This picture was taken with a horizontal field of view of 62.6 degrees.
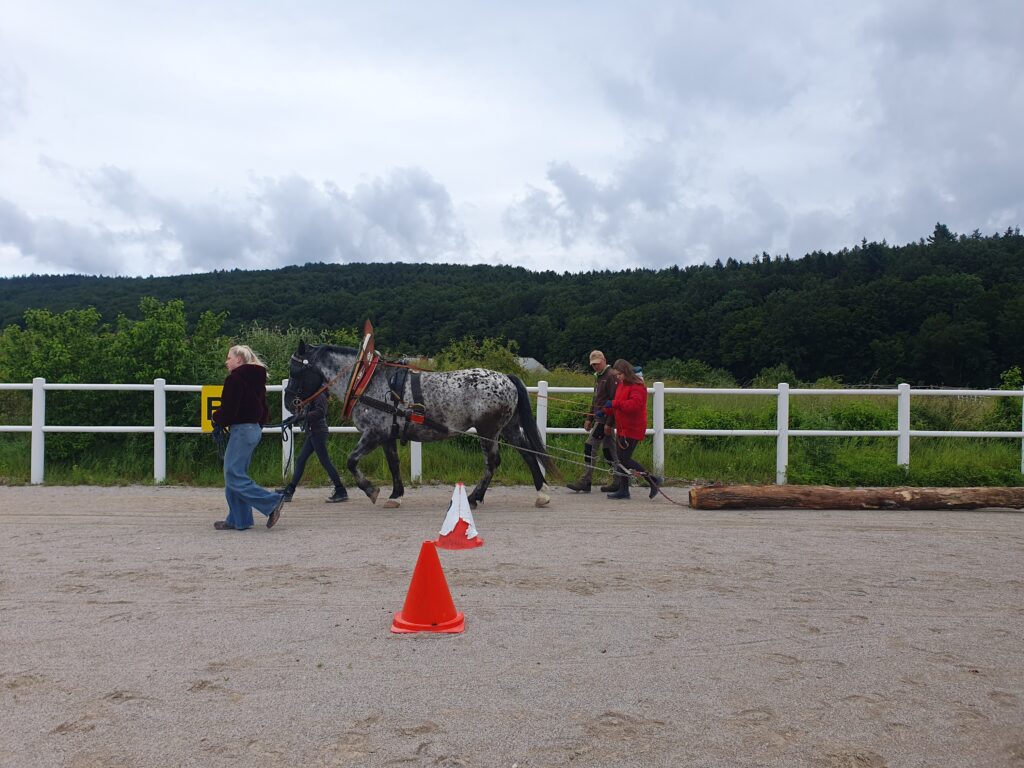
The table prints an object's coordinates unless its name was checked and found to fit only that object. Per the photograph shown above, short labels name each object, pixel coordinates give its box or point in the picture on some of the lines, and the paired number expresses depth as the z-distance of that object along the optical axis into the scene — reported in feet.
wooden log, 30.45
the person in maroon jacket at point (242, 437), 25.73
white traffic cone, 22.89
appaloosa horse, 30.60
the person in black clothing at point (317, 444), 30.78
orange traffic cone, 15.40
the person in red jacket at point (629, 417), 33.04
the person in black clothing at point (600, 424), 34.63
